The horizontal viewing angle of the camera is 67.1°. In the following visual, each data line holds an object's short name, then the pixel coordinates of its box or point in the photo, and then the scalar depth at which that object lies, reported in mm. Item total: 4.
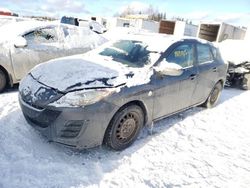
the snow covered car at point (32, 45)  3799
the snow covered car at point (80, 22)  11333
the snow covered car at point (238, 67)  5967
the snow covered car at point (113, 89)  2195
